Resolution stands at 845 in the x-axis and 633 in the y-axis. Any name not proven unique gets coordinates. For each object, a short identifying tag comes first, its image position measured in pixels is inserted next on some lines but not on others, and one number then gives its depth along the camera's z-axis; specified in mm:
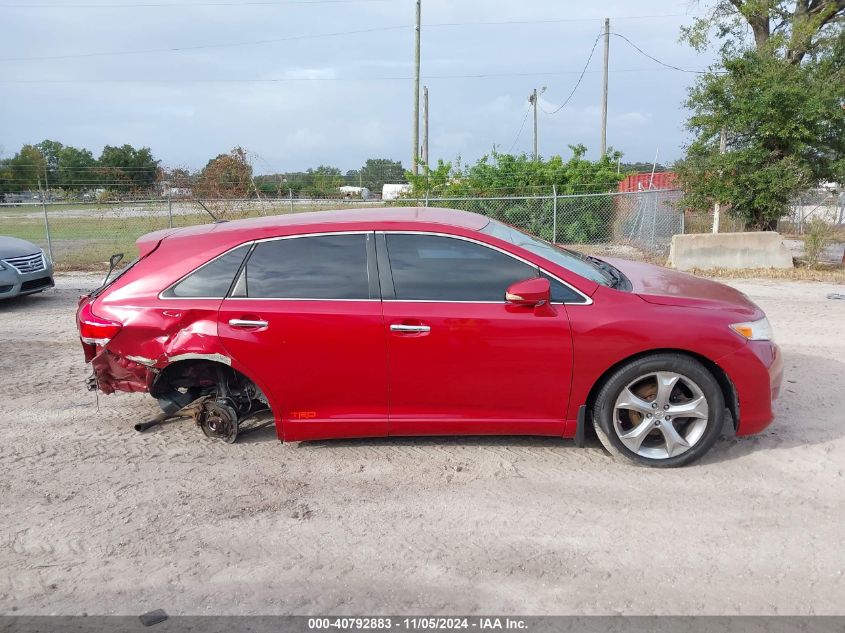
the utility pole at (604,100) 27250
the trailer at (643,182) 24542
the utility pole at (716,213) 13469
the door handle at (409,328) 4125
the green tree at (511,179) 17620
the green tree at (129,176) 21234
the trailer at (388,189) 27516
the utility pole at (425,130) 30250
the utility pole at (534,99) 38544
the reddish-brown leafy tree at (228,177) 19594
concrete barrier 12266
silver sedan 9531
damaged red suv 4082
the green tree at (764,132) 12188
